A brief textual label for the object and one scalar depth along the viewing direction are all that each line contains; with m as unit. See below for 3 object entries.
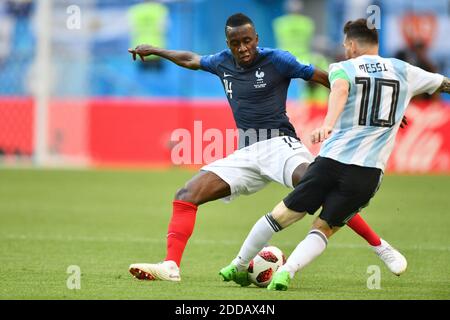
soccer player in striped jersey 16.27
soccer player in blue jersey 18.28
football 17.75
